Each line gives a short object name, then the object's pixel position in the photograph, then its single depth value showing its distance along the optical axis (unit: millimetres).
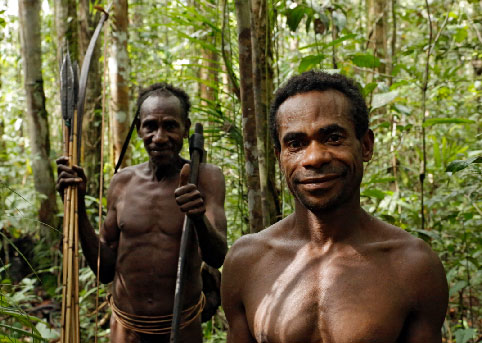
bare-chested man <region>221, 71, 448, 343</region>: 1465
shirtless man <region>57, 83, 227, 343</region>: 2910
